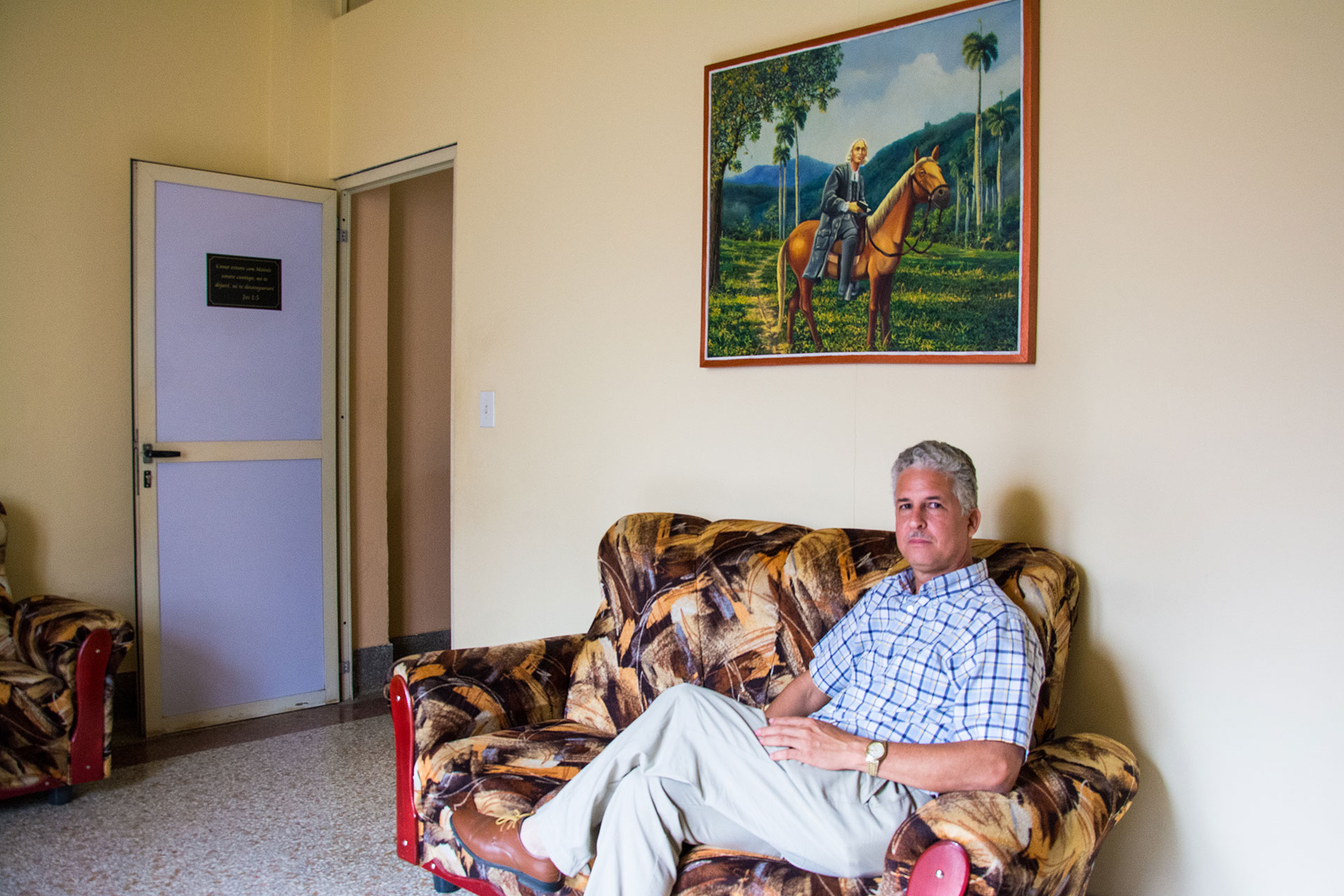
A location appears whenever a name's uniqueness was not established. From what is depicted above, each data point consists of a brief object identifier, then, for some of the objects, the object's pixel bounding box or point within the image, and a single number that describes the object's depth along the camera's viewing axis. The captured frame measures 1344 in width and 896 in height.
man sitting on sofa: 1.71
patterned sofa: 1.65
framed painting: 2.24
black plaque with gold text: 3.86
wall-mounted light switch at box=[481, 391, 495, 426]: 3.53
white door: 3.74
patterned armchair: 2.88
